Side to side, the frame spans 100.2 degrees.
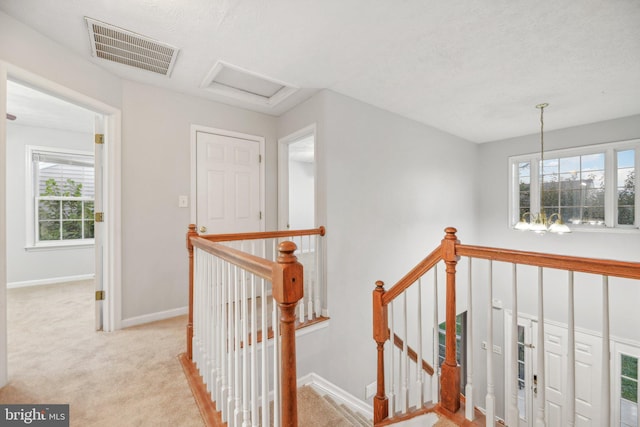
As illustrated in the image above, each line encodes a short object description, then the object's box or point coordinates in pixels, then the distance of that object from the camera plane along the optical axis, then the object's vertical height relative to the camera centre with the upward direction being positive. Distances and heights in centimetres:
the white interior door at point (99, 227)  254 -12
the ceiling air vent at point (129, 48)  193 +132
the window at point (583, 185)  373 +44
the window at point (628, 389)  361 -251
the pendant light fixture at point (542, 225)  289 -13
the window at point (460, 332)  485 -227
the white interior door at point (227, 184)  304 +36
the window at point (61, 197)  404 +29
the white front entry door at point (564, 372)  382 -236
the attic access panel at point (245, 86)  258 +139
